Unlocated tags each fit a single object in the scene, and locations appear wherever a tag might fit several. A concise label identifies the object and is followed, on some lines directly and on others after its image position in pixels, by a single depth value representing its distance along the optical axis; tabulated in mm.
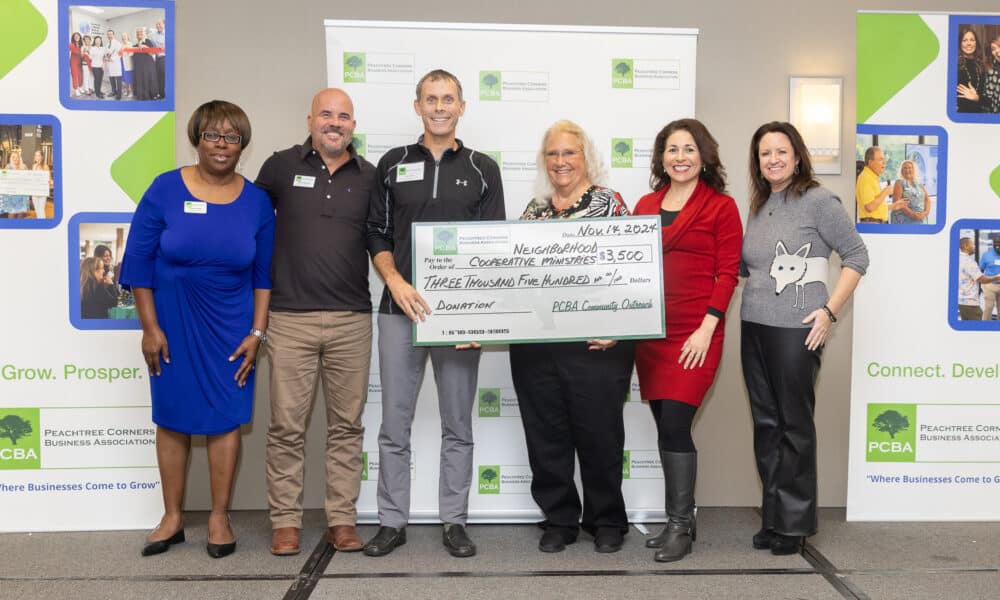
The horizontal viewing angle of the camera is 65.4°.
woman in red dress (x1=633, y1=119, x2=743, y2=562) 2840
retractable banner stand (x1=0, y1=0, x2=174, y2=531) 3229
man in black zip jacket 2914
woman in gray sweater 2877
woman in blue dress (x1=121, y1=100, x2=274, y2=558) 2822
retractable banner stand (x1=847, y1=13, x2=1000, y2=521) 3350
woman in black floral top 2902
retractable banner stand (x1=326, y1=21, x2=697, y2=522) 3320
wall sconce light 3734
